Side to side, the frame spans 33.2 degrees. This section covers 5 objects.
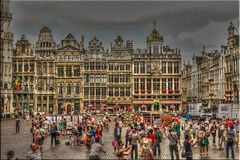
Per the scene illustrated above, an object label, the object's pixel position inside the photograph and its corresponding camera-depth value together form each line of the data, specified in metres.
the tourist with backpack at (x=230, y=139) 20.45
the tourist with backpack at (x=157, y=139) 21.48
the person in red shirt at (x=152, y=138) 20.68
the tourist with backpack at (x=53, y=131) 26.63
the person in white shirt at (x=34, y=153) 14.02
